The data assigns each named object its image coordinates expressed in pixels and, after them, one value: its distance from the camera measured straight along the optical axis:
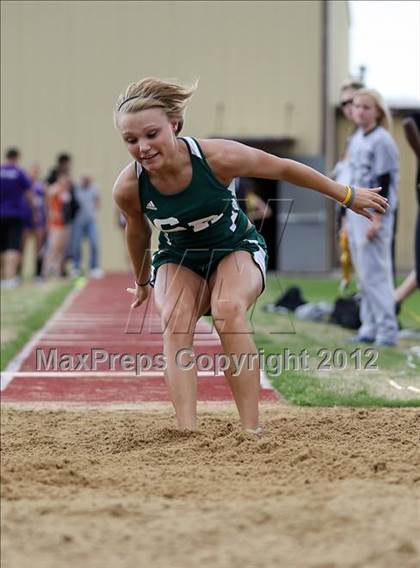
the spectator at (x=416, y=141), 9.12
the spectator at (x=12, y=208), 17.06
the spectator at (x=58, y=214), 20.06
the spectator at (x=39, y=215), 20.22
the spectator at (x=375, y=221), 8.88
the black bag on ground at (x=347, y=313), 10.71
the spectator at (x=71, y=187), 19.98
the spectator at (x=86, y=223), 21.67
